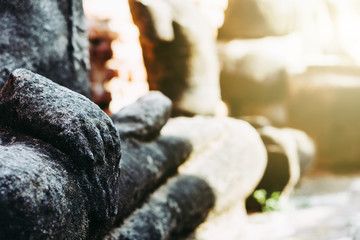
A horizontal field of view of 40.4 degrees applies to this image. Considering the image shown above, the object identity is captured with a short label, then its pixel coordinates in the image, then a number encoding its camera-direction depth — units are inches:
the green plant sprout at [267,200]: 141.3
